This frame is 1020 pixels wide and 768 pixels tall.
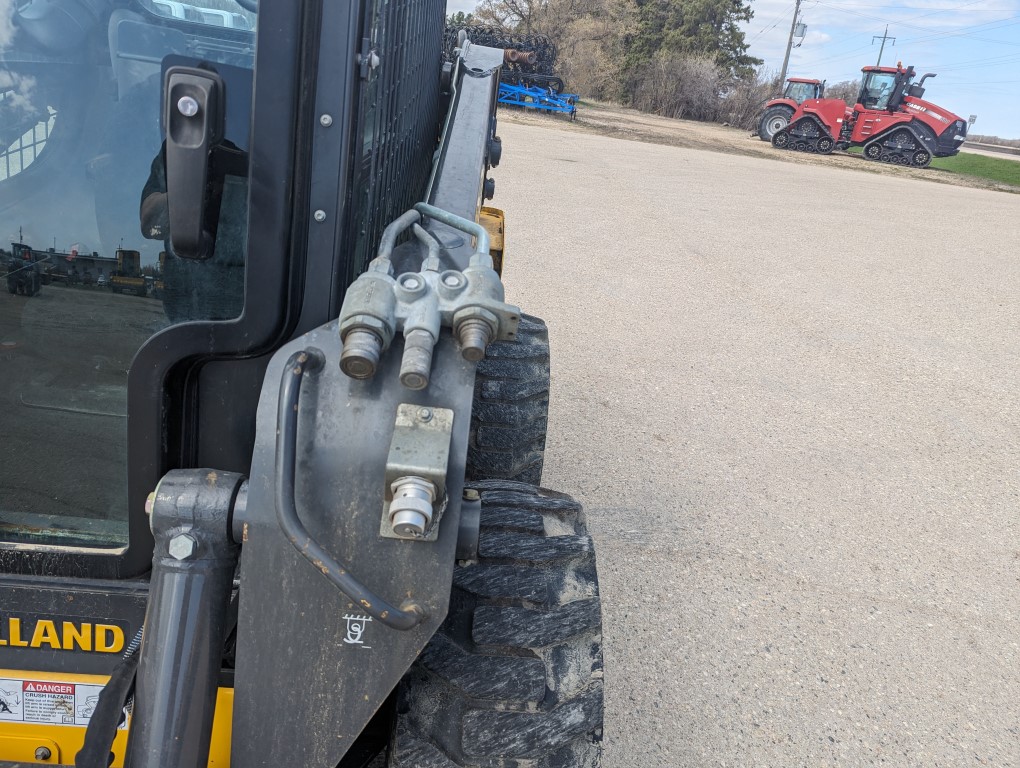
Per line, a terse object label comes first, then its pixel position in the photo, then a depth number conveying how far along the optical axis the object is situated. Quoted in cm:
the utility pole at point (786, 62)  3684
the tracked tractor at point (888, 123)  2314
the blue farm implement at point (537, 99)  2327
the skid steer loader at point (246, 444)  126
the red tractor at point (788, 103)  2434
